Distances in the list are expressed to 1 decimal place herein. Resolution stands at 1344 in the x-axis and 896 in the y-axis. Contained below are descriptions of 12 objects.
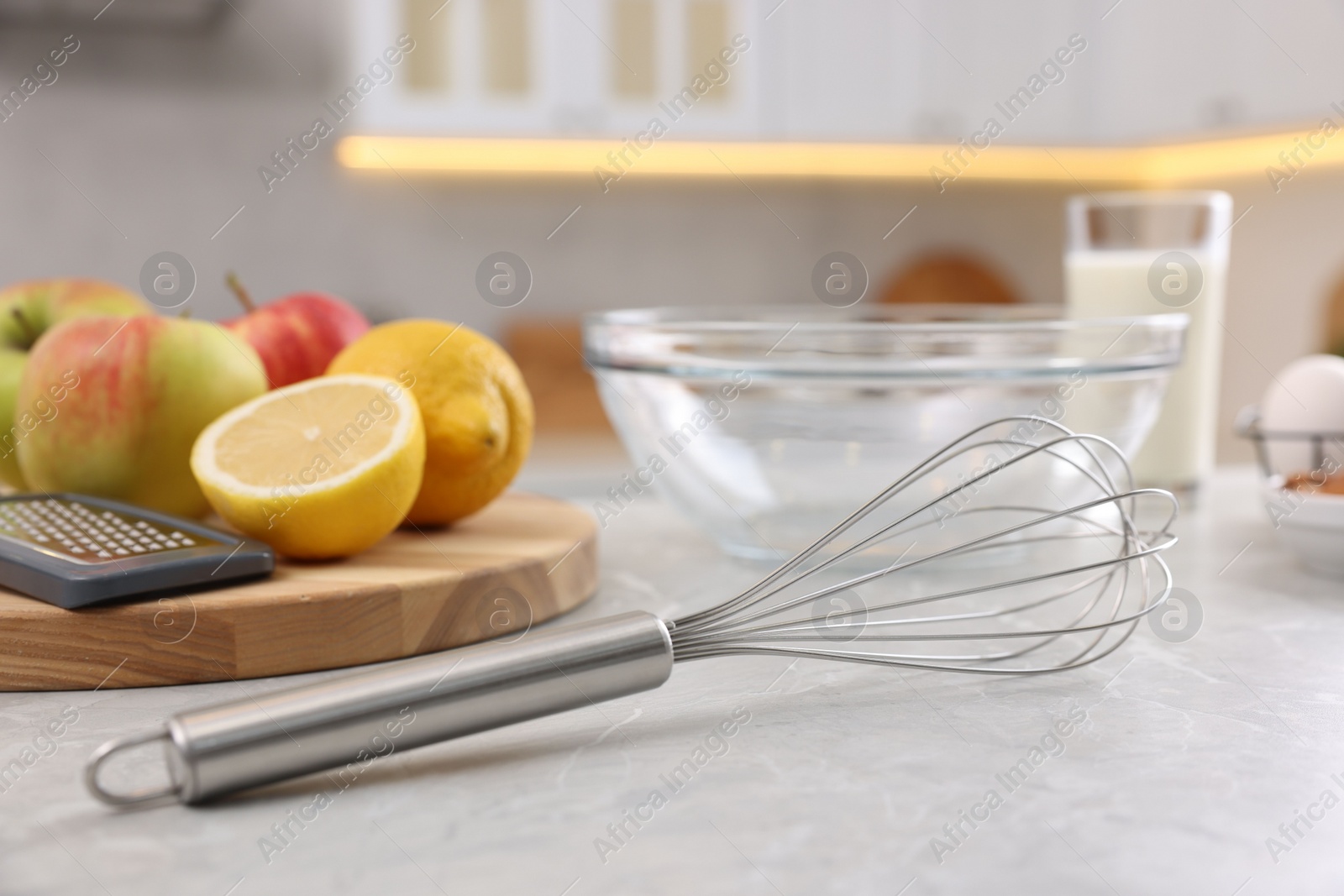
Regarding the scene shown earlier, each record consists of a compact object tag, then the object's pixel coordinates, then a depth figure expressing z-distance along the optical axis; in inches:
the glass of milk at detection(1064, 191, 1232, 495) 31.5
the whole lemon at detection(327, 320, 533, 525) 23.2
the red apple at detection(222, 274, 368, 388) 26.9
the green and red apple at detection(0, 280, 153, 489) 25.9
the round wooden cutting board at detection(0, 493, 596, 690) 17.7
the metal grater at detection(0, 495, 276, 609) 17.7
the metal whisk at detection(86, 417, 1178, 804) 13.1
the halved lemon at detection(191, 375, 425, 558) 20.4
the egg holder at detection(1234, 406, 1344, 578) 23.1
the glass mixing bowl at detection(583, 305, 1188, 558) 22.9
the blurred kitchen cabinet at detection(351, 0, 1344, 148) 78.8
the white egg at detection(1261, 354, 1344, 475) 26.9
